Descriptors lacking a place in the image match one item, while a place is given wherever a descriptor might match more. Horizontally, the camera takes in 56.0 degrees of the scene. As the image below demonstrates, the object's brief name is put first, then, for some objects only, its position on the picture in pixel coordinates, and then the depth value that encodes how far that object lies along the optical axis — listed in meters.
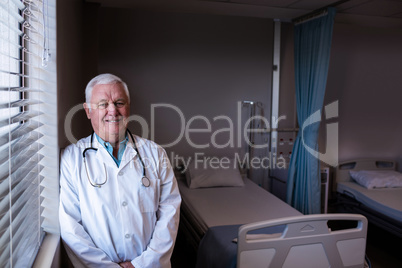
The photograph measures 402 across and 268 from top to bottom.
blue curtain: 3.53
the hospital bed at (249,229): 2.09
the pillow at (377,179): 4.04
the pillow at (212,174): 3.86
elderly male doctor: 1.66
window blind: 1.10
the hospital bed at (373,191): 3.47
